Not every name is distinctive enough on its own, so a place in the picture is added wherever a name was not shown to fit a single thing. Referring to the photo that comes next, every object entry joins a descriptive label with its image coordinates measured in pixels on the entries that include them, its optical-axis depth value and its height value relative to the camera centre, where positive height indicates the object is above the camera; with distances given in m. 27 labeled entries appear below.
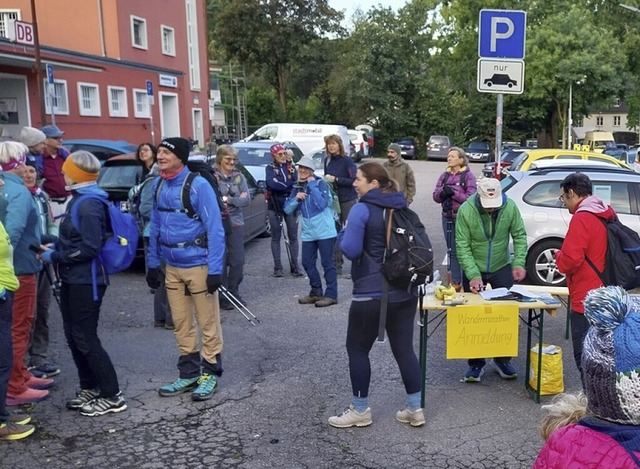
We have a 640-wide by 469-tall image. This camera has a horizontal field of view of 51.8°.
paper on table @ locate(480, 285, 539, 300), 4.94 -1.22
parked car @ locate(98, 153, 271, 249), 9.08 -0.51
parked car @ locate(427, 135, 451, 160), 39.62 -0.89
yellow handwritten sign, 4.80 -1.45
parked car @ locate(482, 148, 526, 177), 20.72 -0.97
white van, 28.02 +0.14
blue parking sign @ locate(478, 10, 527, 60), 7.64 +1.12
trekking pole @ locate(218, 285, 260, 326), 7.12 -1.85
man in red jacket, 4.34 -0.77
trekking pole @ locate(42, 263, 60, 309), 5.48 -1.14
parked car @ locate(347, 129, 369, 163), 33.33 -0.48
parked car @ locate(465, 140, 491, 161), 38.84 -1.23
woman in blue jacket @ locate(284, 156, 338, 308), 7.76 -1.17
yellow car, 14.46 -0.64
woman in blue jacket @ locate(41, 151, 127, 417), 4.48 -0.85
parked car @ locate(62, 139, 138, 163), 12.93 -0.14
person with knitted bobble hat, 1.57 -0.63
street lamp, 35.09 +1.08
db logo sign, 17.89 +2.99
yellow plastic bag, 4.92 -1.79
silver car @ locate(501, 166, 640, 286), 8.52 -1.03
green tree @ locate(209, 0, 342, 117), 49.31 +8.11
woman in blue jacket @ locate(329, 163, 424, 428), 4.27 -1.09
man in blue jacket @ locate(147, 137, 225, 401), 4.75 -0.86
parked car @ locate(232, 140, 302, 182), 14.27 -0.42
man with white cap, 5.25 -0.90
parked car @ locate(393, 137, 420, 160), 41.09 -1.00
